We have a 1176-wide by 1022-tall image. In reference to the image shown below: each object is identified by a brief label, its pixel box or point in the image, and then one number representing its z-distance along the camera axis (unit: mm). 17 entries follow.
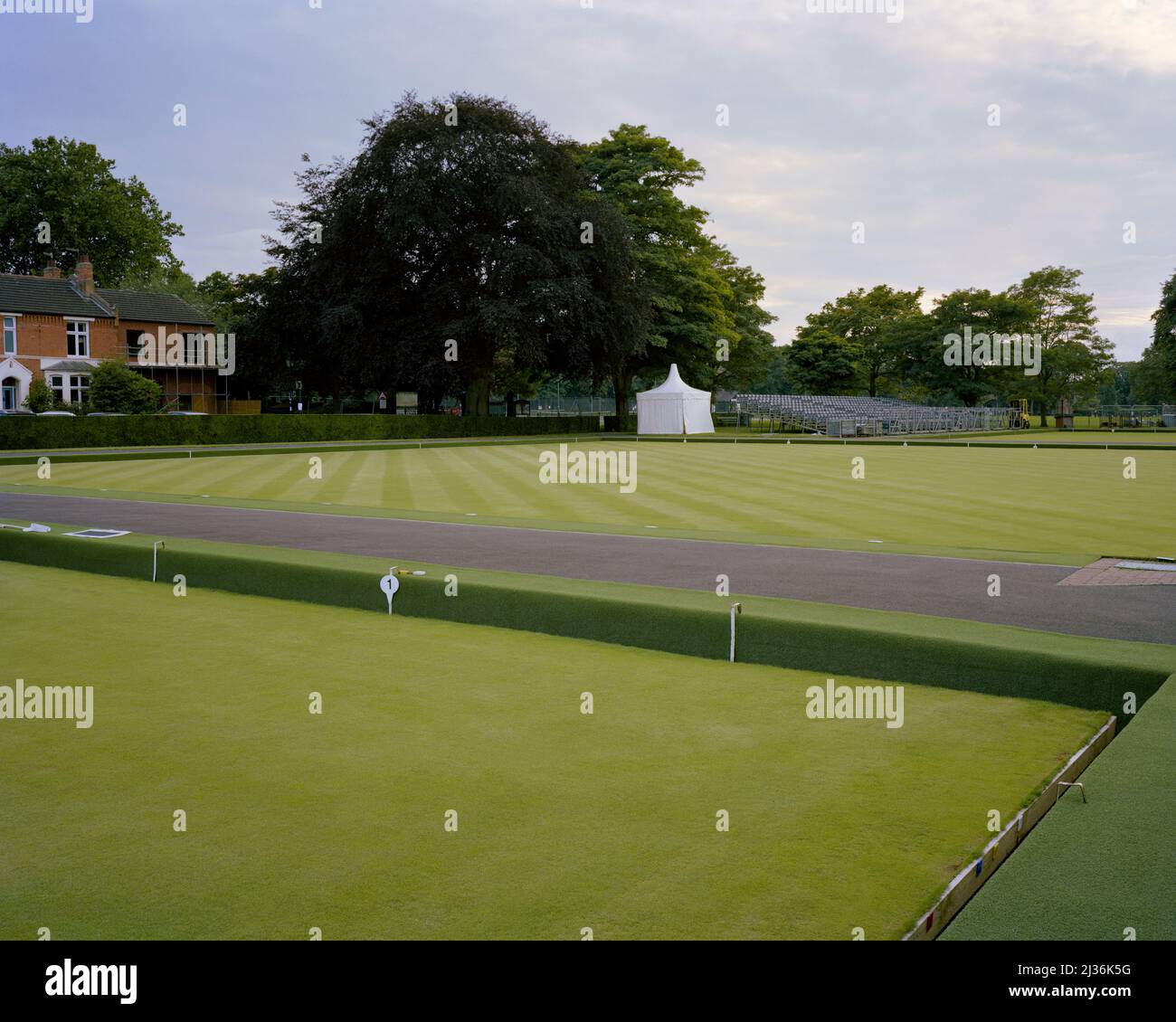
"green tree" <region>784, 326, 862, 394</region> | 75125
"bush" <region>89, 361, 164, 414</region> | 38812
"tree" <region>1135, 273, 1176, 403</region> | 59241
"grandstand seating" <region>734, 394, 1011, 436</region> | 54281
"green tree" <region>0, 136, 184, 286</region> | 65625
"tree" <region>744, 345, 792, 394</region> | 113925
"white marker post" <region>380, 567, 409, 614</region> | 8211
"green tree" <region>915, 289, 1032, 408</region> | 67250
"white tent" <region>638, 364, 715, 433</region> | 50406
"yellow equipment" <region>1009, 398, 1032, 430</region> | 67438
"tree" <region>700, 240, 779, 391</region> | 68688
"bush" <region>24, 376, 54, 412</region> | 39406
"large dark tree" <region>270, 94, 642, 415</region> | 45344
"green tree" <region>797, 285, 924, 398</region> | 76438
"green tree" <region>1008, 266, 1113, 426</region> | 67500
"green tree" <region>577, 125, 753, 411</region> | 56875
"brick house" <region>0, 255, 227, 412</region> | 49375
